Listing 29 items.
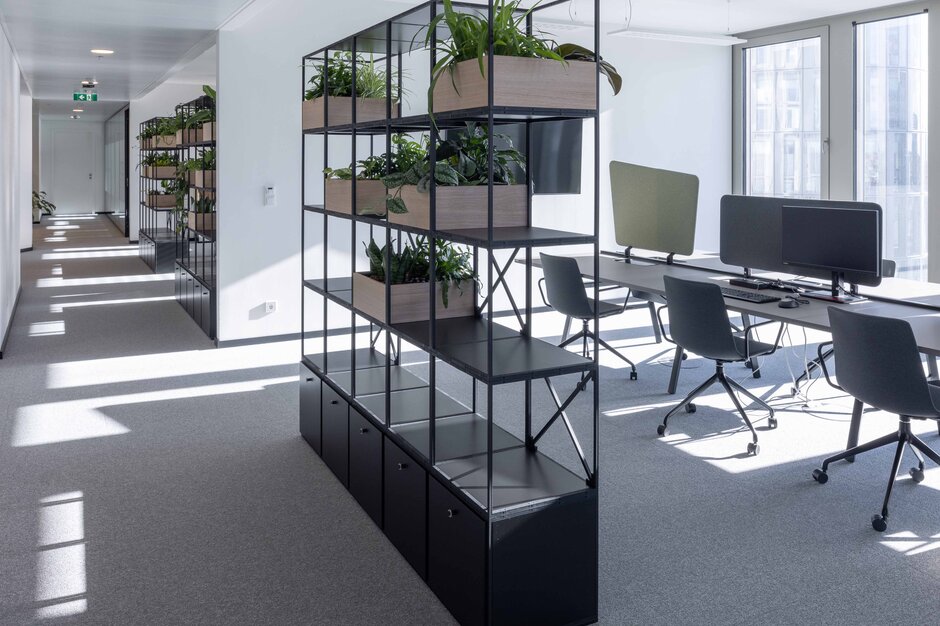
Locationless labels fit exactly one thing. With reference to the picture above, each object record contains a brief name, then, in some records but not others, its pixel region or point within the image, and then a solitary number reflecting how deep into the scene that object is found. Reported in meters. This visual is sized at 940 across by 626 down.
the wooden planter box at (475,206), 2.67
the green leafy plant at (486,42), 2.46
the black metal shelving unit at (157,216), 10.16
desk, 3.76
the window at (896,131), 7.20
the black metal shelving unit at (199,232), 6.75
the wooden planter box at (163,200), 10.20
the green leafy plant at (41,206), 16.79
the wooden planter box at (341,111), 3.62
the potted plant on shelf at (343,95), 3.63
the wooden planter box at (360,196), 3.39
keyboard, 4.40
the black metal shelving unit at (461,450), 2.45
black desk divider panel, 4.79
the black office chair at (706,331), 4.28
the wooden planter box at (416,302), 3.16
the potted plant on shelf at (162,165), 9.94
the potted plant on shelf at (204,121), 6.59
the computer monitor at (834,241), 4.23
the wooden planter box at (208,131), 6.55
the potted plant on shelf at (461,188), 2.69
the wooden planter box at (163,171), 9.96
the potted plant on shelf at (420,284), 3.10
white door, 20.97
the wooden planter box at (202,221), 6.84
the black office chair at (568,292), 5.33
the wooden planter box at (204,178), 6.82
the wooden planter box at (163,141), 9.21
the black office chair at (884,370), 3.20
